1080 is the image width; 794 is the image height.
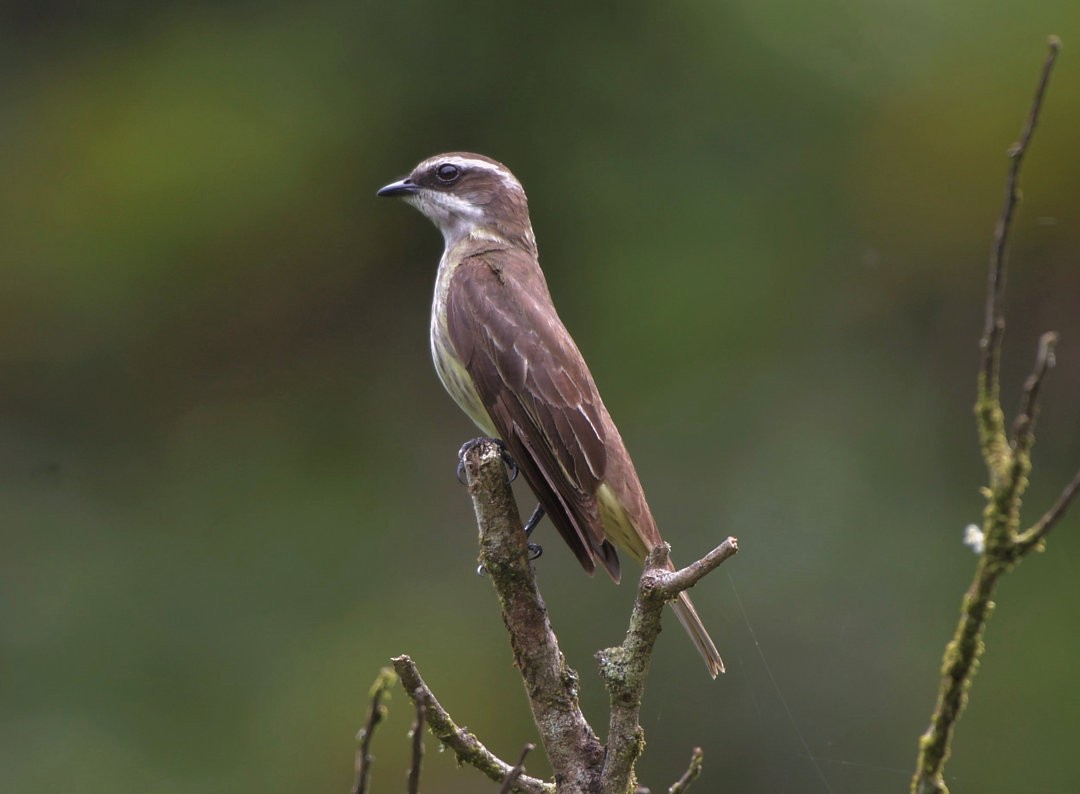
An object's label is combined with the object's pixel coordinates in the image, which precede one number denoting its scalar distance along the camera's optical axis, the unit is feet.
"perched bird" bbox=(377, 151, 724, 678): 29.91
